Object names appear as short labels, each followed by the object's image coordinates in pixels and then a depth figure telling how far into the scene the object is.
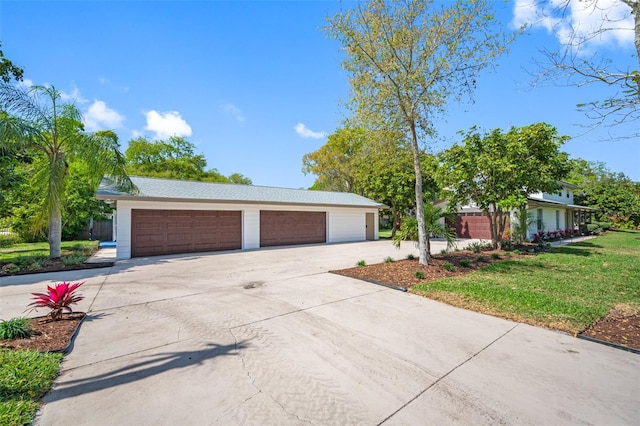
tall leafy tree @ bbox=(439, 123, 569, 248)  11.17
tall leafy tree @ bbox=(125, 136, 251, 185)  31.05
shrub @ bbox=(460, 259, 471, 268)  9.18
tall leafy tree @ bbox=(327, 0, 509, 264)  7.57
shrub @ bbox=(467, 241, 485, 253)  12.59
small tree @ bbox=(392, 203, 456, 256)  9.30
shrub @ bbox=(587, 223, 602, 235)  24.81
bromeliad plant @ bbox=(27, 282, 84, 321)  4.34
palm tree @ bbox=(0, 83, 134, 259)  9.05
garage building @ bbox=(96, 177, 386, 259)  11.42
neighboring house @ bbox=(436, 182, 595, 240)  18.75
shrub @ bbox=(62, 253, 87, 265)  9.36
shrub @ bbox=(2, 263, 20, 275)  8.09
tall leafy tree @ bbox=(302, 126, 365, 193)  32.41
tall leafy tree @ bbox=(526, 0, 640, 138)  3.90
